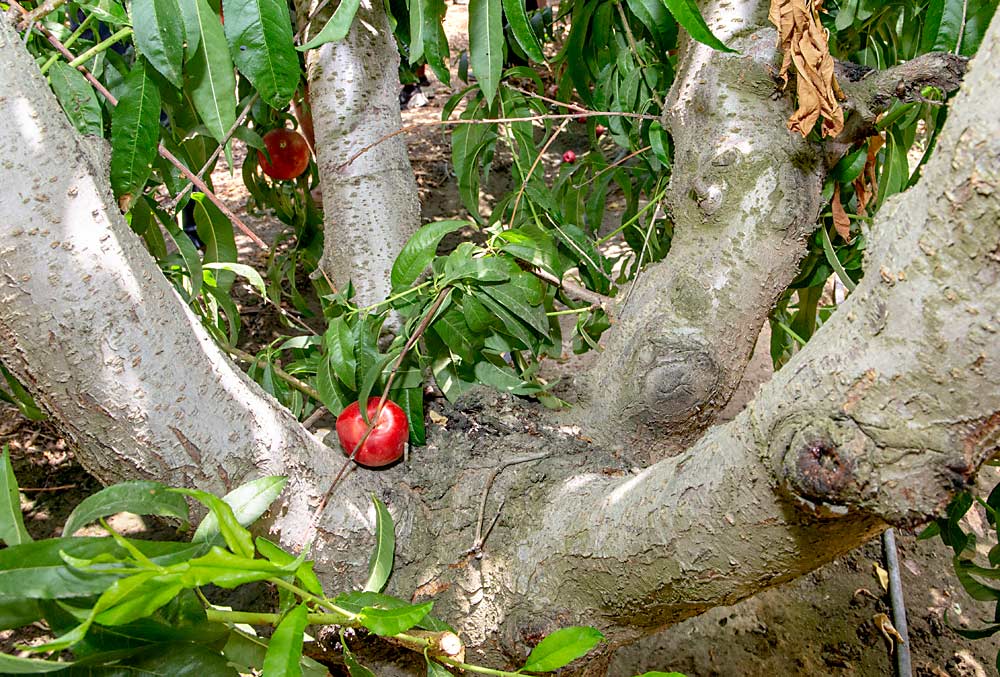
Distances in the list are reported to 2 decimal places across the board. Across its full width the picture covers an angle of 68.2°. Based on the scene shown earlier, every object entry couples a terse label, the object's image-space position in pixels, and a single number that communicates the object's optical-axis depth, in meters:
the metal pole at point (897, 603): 1.82
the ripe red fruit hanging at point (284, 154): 2.22
